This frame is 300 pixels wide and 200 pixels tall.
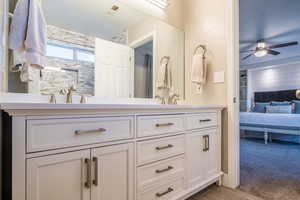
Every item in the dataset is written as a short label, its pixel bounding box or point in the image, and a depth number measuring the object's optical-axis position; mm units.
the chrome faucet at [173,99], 2088
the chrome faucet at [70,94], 1366
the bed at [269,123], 3717
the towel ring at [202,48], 2130
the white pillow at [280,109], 4551
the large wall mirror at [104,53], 1420
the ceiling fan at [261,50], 3915
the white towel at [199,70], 2027
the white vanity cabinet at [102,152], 802
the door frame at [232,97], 1856
